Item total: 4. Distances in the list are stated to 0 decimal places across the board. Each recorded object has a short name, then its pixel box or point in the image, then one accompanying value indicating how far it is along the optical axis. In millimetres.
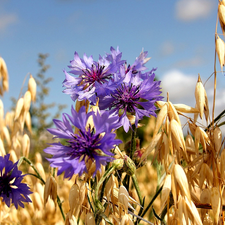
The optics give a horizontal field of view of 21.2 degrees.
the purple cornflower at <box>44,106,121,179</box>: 345
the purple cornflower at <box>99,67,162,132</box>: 381
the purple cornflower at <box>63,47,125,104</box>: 393
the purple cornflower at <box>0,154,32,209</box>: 410
